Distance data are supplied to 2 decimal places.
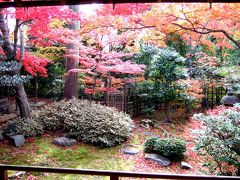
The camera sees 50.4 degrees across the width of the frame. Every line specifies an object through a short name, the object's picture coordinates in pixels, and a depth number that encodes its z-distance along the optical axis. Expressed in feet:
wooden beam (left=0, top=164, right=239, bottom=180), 7.23
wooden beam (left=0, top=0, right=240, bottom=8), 8.02
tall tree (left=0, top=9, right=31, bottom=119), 24.29
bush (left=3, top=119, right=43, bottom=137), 24.81
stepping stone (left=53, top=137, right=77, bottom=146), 23.97
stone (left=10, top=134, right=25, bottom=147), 23.32
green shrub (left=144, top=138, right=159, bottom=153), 22.89
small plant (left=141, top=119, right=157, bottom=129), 31.01
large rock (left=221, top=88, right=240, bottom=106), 26.73
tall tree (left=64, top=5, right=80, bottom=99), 34.45
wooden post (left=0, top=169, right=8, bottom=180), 8.09
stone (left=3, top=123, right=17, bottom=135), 24.81
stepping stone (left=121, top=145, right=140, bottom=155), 23.34
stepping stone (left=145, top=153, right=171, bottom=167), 21.40
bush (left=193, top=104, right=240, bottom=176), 15.43
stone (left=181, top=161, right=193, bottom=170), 20.68
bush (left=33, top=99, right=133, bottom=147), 24.70
